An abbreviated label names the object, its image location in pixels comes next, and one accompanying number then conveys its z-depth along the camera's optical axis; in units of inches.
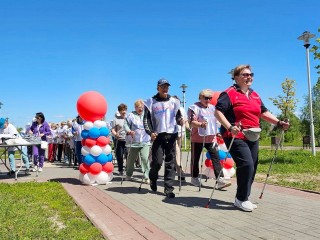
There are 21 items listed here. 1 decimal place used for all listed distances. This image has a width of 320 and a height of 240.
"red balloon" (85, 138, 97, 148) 341.1
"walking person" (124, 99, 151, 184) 347.6
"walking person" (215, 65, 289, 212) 212.1
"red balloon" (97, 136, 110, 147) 344.8
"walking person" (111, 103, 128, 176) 398.3
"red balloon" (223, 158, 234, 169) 355.9
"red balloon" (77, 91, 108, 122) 353.1
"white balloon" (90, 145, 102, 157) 339.0
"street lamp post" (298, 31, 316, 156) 636.7
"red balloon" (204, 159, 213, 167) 350.9
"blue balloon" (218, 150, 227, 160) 344.9
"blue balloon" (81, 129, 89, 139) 345.8
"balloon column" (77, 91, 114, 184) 337.4
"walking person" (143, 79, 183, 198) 267.7
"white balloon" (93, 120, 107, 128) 350.0
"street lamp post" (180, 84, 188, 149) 1214.0
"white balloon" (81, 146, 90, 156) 340.5
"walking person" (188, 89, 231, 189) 302.2
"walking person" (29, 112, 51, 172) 477.4
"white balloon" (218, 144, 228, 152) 350.0
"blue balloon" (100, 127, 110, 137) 348.5
